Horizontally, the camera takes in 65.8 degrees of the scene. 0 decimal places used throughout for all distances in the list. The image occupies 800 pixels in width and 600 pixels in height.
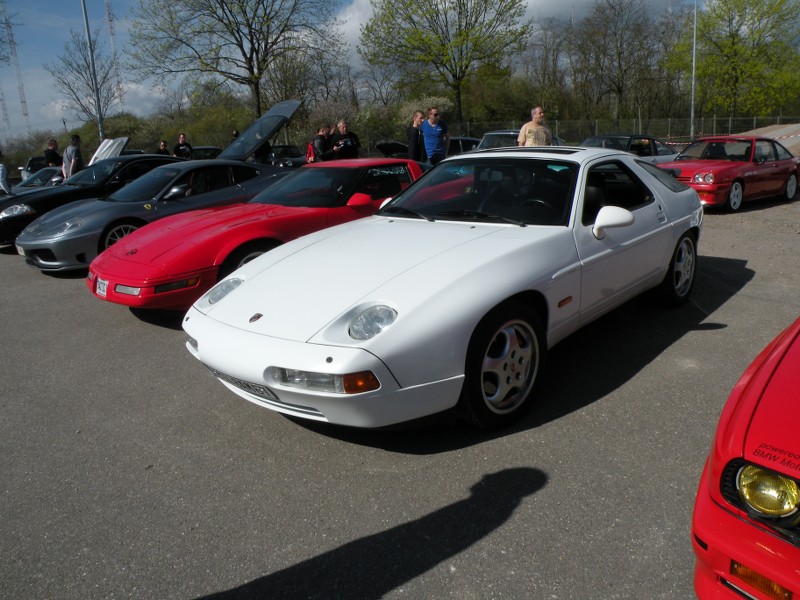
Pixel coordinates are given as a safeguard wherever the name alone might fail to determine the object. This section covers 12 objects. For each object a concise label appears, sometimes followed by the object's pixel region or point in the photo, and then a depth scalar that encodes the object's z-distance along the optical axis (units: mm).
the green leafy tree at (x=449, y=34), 31078
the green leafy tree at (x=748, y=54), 41844
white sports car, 2768
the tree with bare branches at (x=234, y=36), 25344
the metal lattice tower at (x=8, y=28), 23781
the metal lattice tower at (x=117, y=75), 31509
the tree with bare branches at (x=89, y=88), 30953
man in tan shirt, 8312
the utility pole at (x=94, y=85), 21855
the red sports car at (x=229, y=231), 4867
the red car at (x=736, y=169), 9734
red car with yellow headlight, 1597
